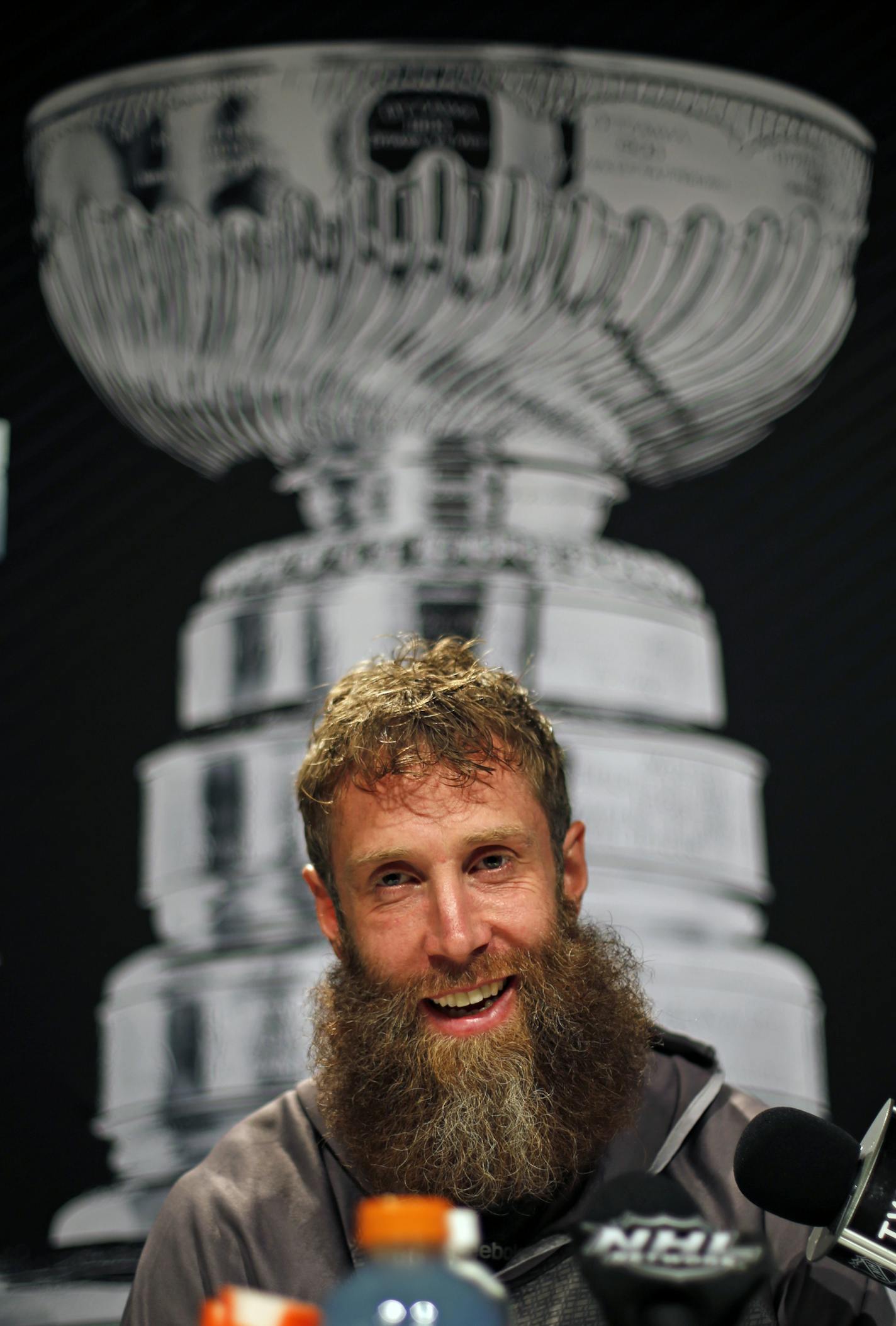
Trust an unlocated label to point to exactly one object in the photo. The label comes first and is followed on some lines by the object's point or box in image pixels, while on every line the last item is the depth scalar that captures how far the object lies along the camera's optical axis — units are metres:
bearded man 1.97
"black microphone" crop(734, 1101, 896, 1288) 1.41
